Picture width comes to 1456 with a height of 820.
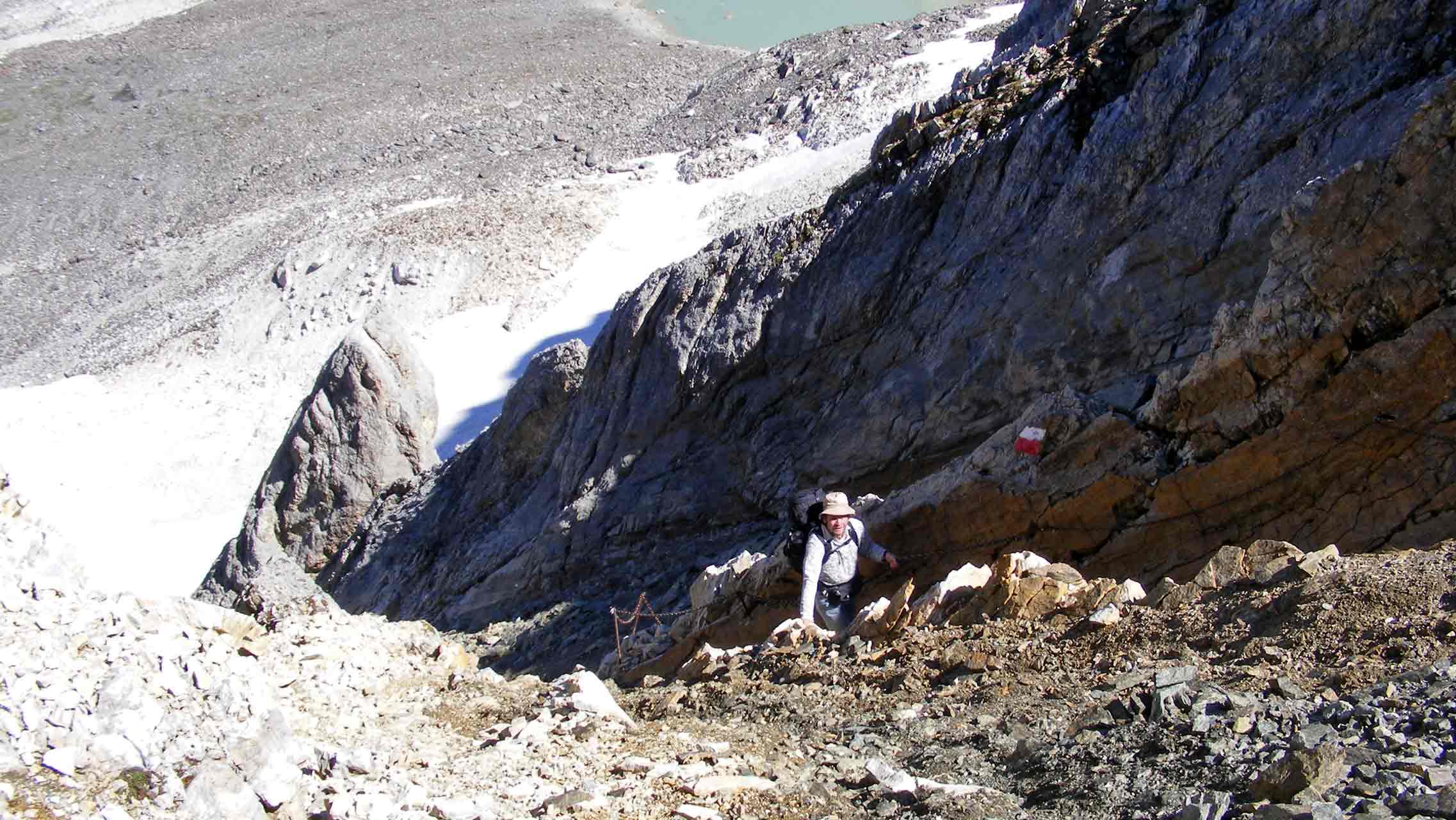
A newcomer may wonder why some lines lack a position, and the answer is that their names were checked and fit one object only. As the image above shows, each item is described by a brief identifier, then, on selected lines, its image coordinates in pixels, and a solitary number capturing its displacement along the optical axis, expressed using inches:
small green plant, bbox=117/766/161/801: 202.5
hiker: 391.9
